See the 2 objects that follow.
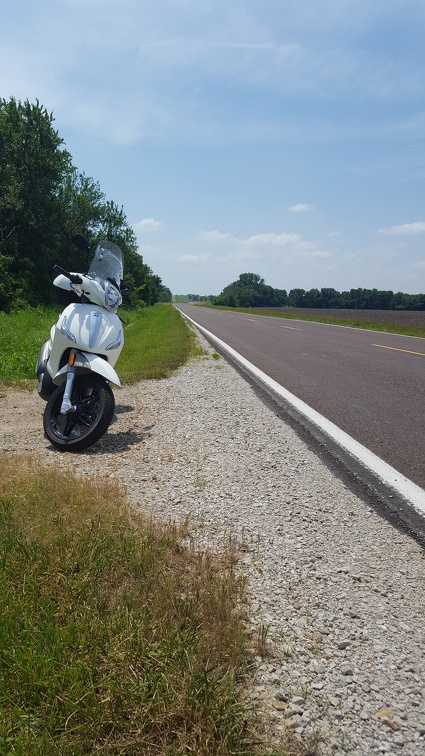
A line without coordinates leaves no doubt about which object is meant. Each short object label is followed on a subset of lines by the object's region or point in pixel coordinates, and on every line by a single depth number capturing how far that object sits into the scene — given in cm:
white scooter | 496
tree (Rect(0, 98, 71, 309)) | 3875
